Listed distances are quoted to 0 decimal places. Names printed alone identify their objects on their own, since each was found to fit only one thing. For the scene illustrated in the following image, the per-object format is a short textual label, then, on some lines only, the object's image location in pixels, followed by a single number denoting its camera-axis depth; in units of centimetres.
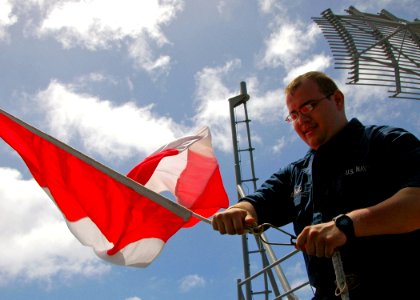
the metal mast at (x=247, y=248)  708
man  205
